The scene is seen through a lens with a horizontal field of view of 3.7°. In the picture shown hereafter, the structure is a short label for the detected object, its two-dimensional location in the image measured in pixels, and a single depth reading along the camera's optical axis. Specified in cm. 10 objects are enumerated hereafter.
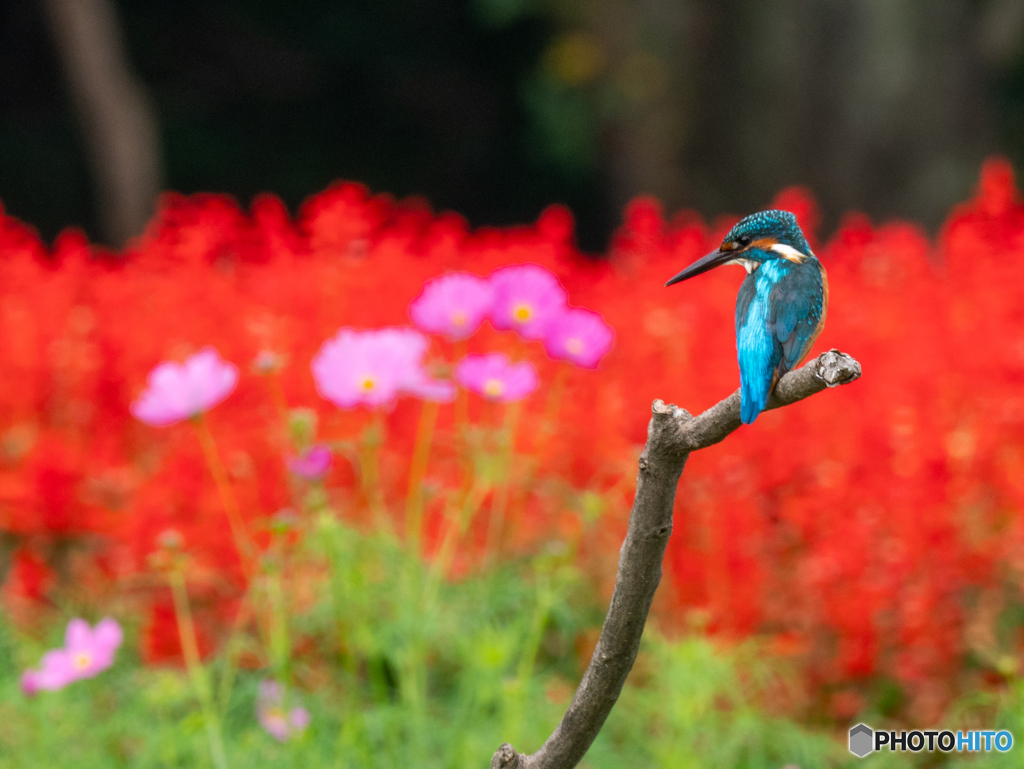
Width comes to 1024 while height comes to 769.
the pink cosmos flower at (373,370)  949
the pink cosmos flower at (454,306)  952
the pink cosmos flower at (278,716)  952
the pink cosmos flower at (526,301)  947
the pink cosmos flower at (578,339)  948
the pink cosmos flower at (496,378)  954
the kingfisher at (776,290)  637
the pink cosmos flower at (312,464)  948
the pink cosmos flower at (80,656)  951
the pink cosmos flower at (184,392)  947
